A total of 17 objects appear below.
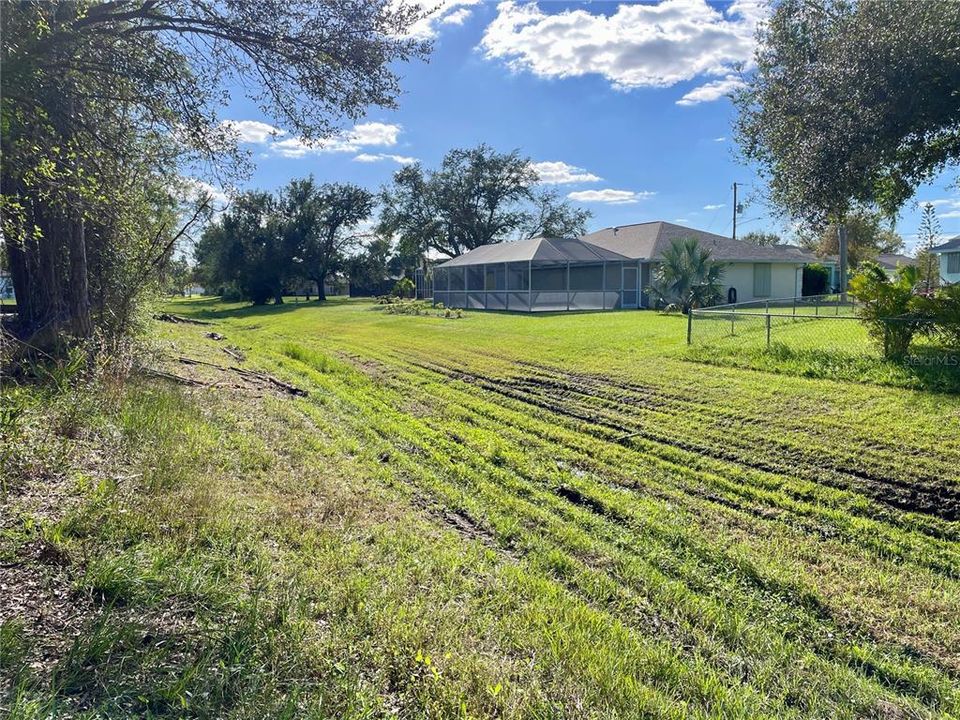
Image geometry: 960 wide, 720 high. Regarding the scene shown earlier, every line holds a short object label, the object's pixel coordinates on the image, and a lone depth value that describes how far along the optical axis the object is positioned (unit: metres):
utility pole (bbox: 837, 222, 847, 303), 25.09
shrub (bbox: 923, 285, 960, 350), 8.54
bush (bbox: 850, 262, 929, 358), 8.98
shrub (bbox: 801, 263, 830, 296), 34.22
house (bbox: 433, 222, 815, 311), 28.42
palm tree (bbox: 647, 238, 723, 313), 21.78
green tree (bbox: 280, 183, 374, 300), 42.62
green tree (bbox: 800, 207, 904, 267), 37.00
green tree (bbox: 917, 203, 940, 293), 21.60
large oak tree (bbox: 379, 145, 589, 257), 45.28
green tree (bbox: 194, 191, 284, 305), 40.47
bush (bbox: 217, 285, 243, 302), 47.62
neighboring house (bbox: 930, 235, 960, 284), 34.17
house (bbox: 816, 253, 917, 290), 36.50
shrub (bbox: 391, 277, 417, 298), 41.81
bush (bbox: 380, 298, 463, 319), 26.26
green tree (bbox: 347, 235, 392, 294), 46.97
